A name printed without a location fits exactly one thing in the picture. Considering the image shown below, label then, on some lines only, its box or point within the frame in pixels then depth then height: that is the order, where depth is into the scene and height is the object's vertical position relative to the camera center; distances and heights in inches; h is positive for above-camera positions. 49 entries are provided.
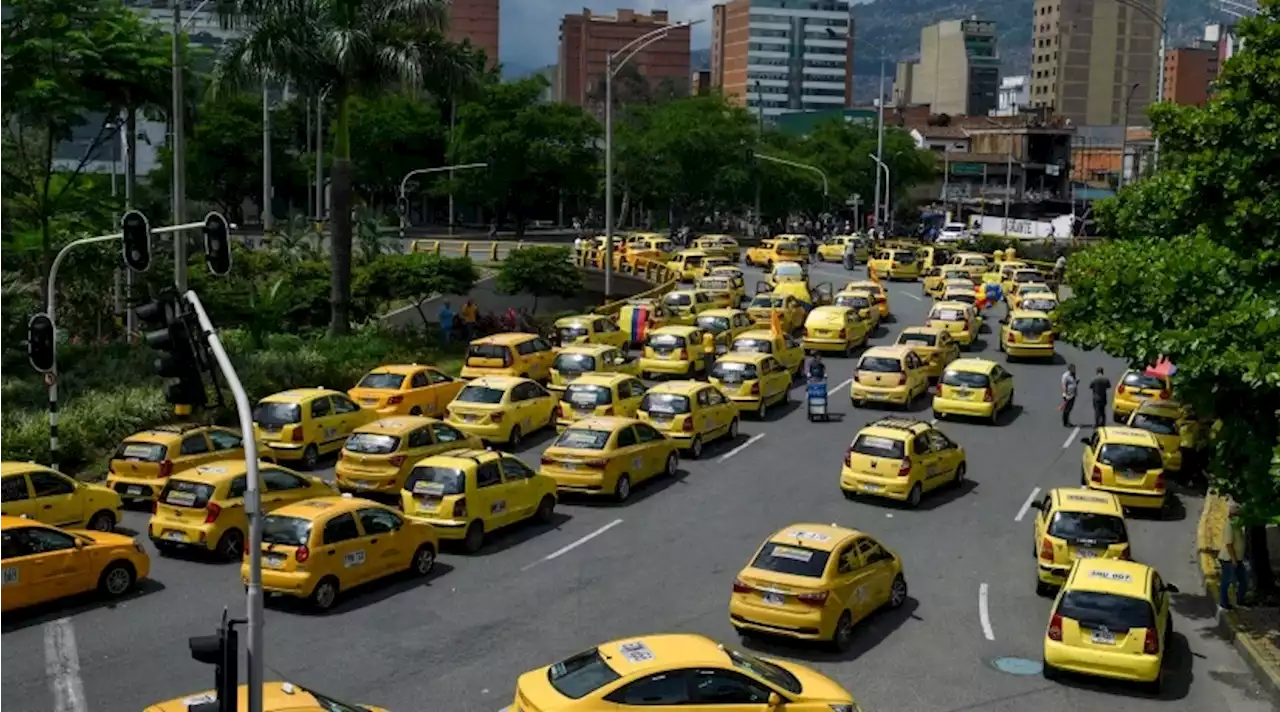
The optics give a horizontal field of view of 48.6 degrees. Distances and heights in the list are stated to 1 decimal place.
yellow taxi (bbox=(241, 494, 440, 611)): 733.9 -191.3
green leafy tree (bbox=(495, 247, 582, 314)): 1850.4 -104.7
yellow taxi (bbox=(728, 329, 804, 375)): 1450.5 -151.3
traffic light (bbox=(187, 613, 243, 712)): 390.3 -130.1
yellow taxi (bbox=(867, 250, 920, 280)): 2610.7 -117.8
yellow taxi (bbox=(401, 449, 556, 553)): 861.8 -186.2
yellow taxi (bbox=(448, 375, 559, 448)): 1144.8 -176.3
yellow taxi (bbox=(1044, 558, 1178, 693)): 659.4 -197.6
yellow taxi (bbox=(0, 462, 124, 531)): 837.8 -190.4
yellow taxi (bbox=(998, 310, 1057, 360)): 1647.4 -152.2
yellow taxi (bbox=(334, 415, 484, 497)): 966.4 -181.3
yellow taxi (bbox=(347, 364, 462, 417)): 1195.9 -170.6
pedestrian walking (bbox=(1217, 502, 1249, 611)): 780.0 -202.2
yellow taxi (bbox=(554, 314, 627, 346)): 1552.7 -150.2
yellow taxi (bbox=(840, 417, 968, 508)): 1001.5 -184.7
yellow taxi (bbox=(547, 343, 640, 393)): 1320.1 -157.8
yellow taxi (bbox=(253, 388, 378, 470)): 1079.6 -182.4
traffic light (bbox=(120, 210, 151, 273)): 600.1 -24.8
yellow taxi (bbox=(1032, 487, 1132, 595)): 805.2 -188.4
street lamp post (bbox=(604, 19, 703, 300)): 1802.4 +74.4
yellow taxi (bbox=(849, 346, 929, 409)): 1350.9 -167.5
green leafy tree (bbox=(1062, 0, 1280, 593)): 682.8 -39.0
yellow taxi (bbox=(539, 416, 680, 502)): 986.7 -184.2
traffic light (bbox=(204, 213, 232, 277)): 563.2 -24.7
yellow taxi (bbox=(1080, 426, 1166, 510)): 1005.8 -186.4
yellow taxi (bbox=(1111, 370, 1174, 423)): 1305.4 -170.2
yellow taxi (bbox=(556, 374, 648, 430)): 1177.4 -169.7
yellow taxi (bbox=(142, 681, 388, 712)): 463.2 -171.3
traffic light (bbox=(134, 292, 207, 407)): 450.3 -52.9
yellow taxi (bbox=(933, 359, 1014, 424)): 1294.3 -170.7
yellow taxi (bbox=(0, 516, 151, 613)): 715.4 -197.3
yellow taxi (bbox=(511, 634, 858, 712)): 510.0 -177.6
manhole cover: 687.1 -224.1
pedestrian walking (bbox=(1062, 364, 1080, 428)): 1312.7 -168.6
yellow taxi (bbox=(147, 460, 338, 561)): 827.4 -191.8
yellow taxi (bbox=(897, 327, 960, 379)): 1480.1 -150.1
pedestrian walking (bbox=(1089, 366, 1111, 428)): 1263.5 -166.0
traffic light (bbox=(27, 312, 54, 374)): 753.6 -85.5
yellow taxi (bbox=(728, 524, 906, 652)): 686.5 -189.7
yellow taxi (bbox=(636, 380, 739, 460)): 1139.9 -173.4
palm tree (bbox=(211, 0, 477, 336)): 1441.9 +136.7
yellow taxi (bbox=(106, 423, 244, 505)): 956.6 -185.1
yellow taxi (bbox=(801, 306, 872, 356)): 1668.3 -151.8
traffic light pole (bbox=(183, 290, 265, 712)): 415.2 -108.5
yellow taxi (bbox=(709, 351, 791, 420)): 1306.6 -167.4
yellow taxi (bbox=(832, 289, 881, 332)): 1795.0 -131.4
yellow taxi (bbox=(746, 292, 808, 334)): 1755.7 -136.9
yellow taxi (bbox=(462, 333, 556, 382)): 1347.2 -157.2
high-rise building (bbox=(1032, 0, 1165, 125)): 7559.1 +793.4
